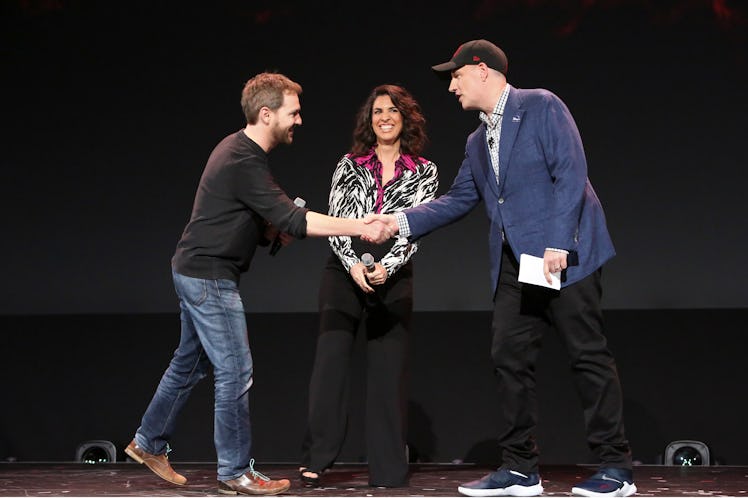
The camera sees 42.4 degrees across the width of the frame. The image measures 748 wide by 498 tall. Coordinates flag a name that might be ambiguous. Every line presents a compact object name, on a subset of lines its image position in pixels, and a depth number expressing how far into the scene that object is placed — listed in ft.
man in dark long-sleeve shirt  9.64
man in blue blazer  9.29
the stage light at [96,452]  13.98
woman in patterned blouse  10.56
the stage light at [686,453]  13.35
